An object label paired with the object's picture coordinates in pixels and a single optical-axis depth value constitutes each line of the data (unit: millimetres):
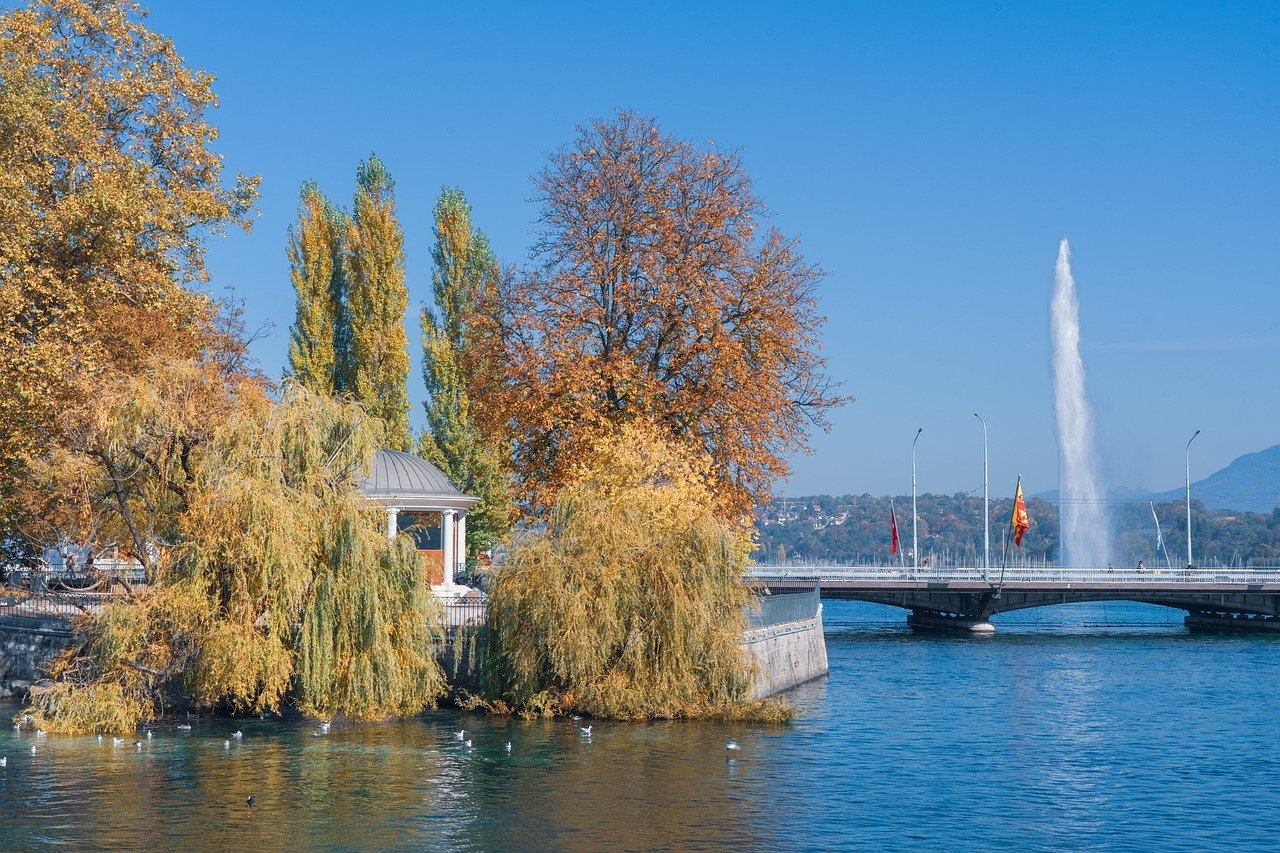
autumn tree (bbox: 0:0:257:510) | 37312
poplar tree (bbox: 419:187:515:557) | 65125
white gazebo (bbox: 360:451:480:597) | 43188
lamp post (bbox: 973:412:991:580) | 83888
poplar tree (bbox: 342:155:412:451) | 64812
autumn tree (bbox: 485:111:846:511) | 41344
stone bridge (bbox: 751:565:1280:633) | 76375
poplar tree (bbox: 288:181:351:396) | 65438
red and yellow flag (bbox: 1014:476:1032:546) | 77812
